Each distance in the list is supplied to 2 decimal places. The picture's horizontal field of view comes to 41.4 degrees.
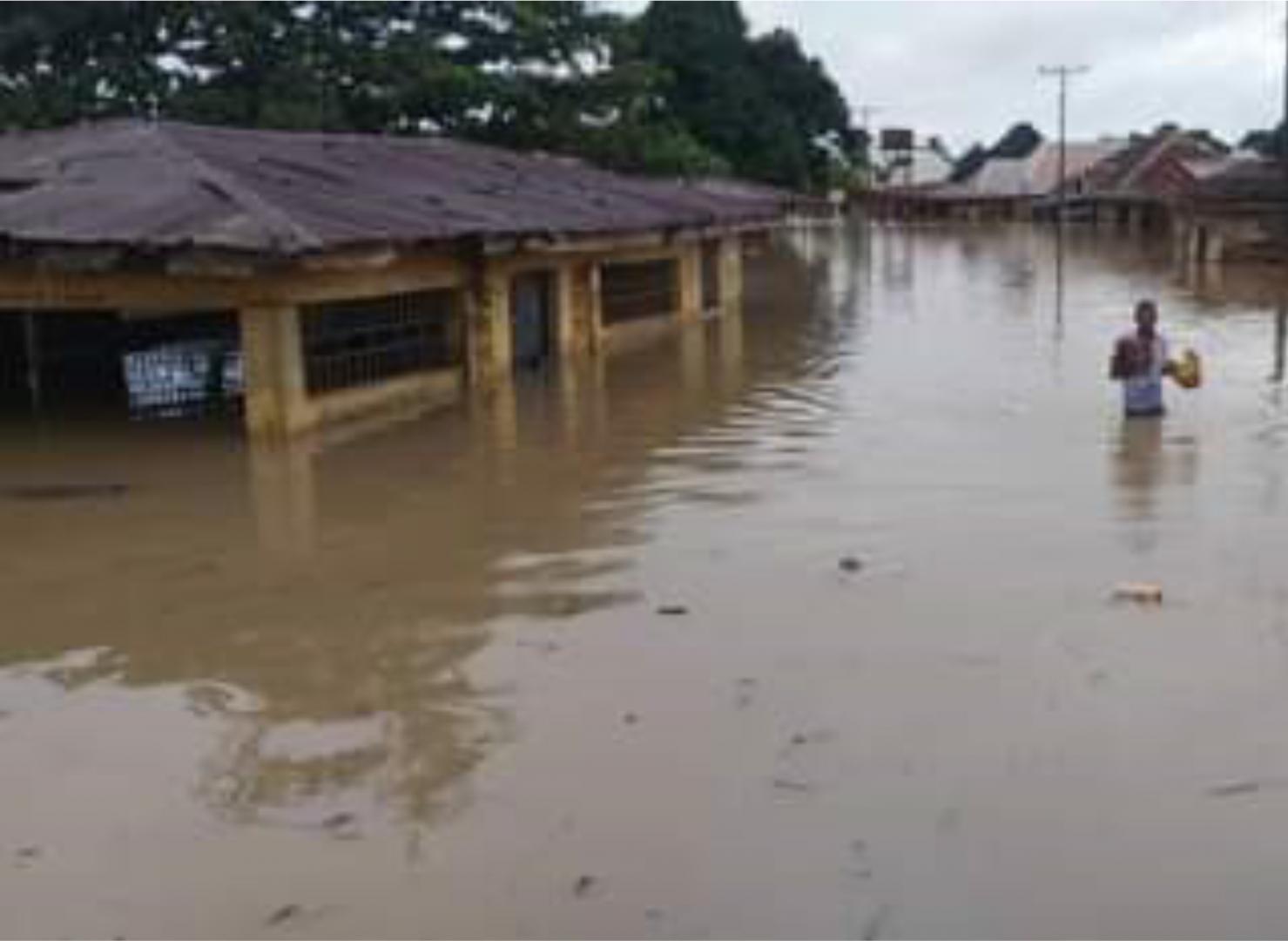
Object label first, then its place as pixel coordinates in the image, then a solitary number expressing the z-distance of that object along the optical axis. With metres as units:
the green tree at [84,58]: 31.00
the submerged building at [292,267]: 14.95
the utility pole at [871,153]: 103.41
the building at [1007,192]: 96.88
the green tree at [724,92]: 59.19
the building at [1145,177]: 72.31
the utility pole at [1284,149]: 47.37
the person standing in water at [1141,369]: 16.14
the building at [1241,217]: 44.00
